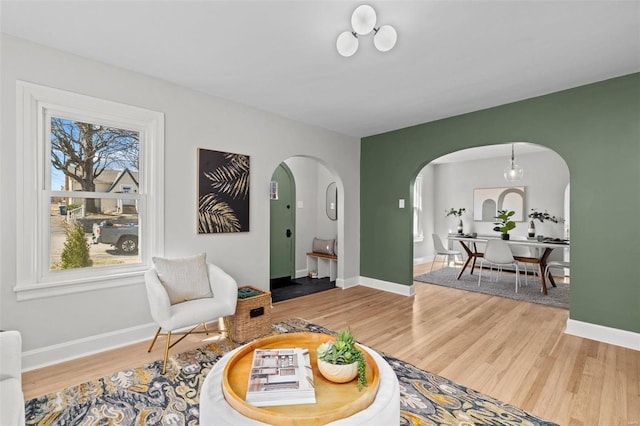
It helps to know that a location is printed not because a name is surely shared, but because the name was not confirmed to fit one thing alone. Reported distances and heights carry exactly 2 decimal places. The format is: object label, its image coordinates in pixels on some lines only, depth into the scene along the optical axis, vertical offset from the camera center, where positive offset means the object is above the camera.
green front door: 5.22 -0.26
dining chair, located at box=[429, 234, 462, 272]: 6.43 -0.77
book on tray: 1.27 -0.79
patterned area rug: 1.78 -1.25
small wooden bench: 5.32 -0.99
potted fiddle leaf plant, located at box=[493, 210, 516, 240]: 5.63 -0.27
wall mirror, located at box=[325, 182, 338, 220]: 5.79 +0.20
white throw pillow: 2.63 -0.61
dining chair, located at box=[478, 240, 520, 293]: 5.01 -0.71
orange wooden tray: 1.16 -0.82
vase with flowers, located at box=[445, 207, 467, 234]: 7.07 -0.01
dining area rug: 4.39 -1.27
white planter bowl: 1.40 -0.76
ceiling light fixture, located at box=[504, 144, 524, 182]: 5.54 +0.76
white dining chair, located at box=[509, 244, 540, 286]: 6.15 -0.92
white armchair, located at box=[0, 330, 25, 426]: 1.22 -0.81
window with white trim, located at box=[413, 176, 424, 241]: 7.67 +0.01
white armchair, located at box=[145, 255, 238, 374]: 2.30 -0.76
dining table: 4.78 -0.55
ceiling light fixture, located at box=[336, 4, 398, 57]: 1.86 +1.19
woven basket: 2.87 -1.07
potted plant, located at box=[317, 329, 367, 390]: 1.40 -0.73
